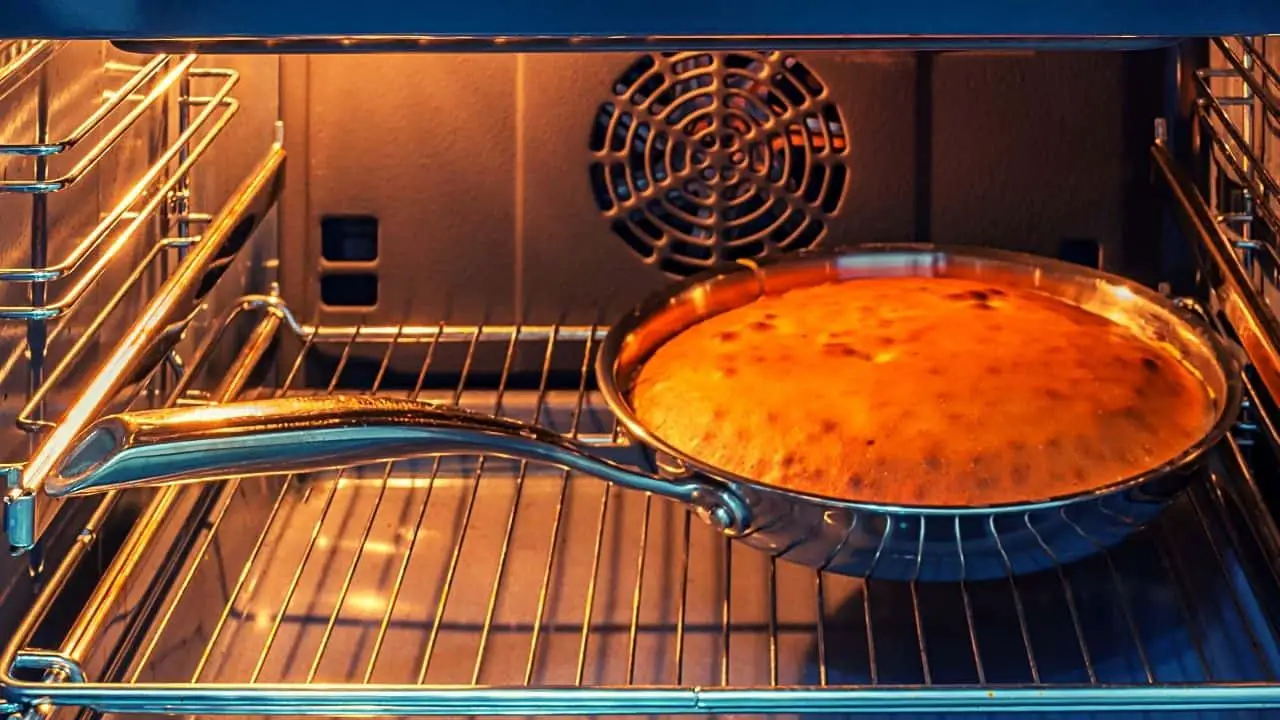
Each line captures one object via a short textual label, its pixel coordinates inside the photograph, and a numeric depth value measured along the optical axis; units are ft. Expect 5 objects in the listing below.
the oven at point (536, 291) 3.89
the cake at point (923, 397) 4.11
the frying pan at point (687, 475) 3.88
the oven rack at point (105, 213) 4.04
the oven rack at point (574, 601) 4.23
